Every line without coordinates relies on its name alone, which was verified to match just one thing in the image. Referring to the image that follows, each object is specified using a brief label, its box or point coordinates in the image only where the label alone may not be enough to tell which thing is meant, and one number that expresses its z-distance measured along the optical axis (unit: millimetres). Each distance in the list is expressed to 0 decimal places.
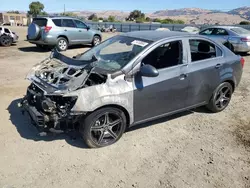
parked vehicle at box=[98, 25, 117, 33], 31572
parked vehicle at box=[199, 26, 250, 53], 11702
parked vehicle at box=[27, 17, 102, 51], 11906
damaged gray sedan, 3537
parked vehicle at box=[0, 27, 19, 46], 14344
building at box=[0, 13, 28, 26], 63491
